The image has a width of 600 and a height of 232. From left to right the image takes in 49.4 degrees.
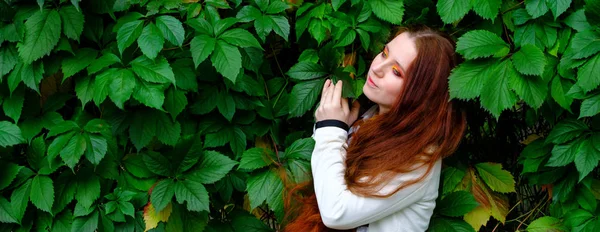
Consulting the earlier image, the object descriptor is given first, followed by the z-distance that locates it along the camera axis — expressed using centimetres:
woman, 179
